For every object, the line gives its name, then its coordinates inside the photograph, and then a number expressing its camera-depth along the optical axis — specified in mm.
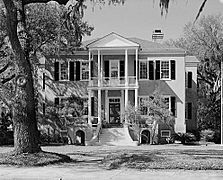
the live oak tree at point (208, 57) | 41688
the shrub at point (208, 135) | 38406
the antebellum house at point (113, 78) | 38312
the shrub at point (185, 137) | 37000
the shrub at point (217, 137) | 38719
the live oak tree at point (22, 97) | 16359
